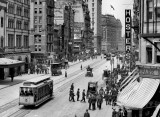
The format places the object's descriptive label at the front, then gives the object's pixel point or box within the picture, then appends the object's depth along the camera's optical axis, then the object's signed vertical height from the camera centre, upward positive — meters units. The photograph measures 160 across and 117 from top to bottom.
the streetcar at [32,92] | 29.80 -3.60
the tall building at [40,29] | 94.88 +7.30
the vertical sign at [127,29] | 39.95 +3.13
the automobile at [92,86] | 38.83 -3.92
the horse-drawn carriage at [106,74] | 54.69 -3.54
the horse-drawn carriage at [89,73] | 62.59 -3.70
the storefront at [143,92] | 20.28 -2.57
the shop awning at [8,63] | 49.28 -1.40
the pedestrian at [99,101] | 30.64 -4.47
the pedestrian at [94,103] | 30.35 -4.60
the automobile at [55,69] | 64.05 -3.01
